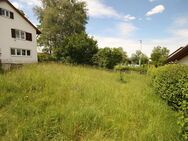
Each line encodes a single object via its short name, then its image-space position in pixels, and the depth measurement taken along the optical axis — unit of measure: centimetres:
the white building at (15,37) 1583
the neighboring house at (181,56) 695
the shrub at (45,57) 2344
